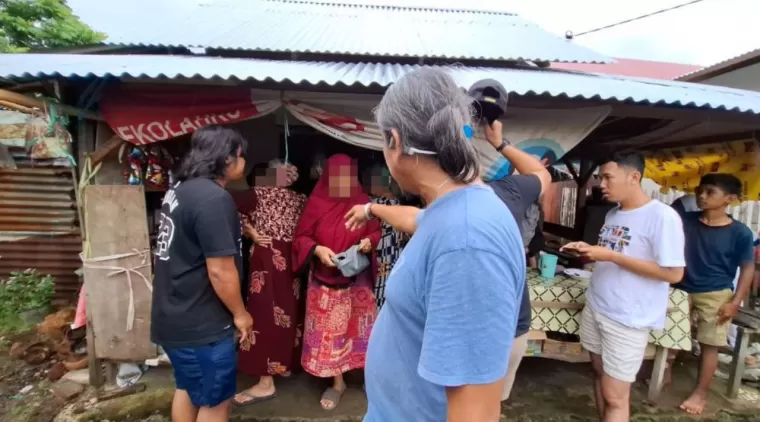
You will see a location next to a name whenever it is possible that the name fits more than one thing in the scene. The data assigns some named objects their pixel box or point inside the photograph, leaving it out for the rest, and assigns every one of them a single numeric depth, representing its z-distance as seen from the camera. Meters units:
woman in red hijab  2.80
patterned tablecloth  3.06
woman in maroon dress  2.92
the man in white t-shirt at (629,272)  2.17
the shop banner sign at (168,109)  2.66
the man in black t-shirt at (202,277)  1.86
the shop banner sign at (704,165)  3.38
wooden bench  3.24
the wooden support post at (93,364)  2.99
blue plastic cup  3.39
